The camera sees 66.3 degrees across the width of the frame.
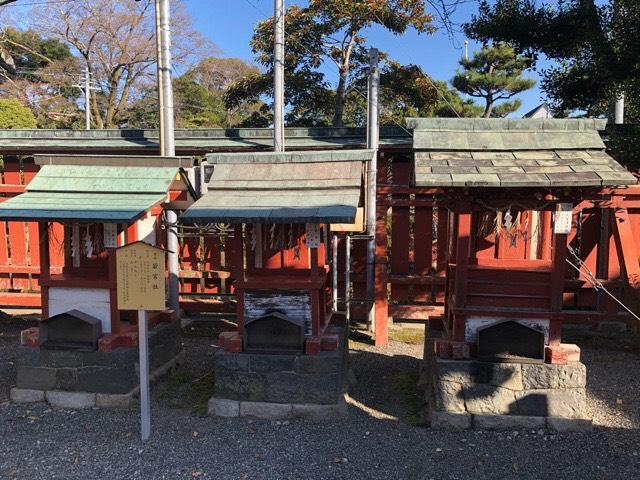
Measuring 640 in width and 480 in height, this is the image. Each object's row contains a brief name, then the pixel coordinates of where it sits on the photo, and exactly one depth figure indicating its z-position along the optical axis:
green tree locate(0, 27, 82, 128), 22.97
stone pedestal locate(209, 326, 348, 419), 5.02
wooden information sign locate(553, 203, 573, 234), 4.79
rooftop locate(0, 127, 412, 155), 8.24
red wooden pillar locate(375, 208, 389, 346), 7.56
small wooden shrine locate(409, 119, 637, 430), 4.75
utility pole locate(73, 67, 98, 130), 20.91
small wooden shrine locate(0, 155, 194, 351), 5.08
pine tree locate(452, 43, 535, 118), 19.08
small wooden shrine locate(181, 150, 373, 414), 5.01
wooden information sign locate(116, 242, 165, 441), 4.41
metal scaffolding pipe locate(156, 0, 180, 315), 6.92
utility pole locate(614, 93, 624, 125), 9.66
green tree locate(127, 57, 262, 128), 25.55
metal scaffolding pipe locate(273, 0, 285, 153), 7.32
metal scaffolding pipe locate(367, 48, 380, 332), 7.51
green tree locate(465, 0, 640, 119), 6.59
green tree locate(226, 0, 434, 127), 11.43
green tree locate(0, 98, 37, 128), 18.31
